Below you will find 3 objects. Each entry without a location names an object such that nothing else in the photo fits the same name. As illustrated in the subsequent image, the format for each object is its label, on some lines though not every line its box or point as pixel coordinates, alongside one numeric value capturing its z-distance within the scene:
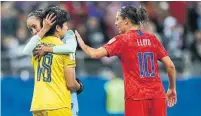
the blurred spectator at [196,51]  33.49
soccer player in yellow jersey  16.56
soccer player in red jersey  17.67
